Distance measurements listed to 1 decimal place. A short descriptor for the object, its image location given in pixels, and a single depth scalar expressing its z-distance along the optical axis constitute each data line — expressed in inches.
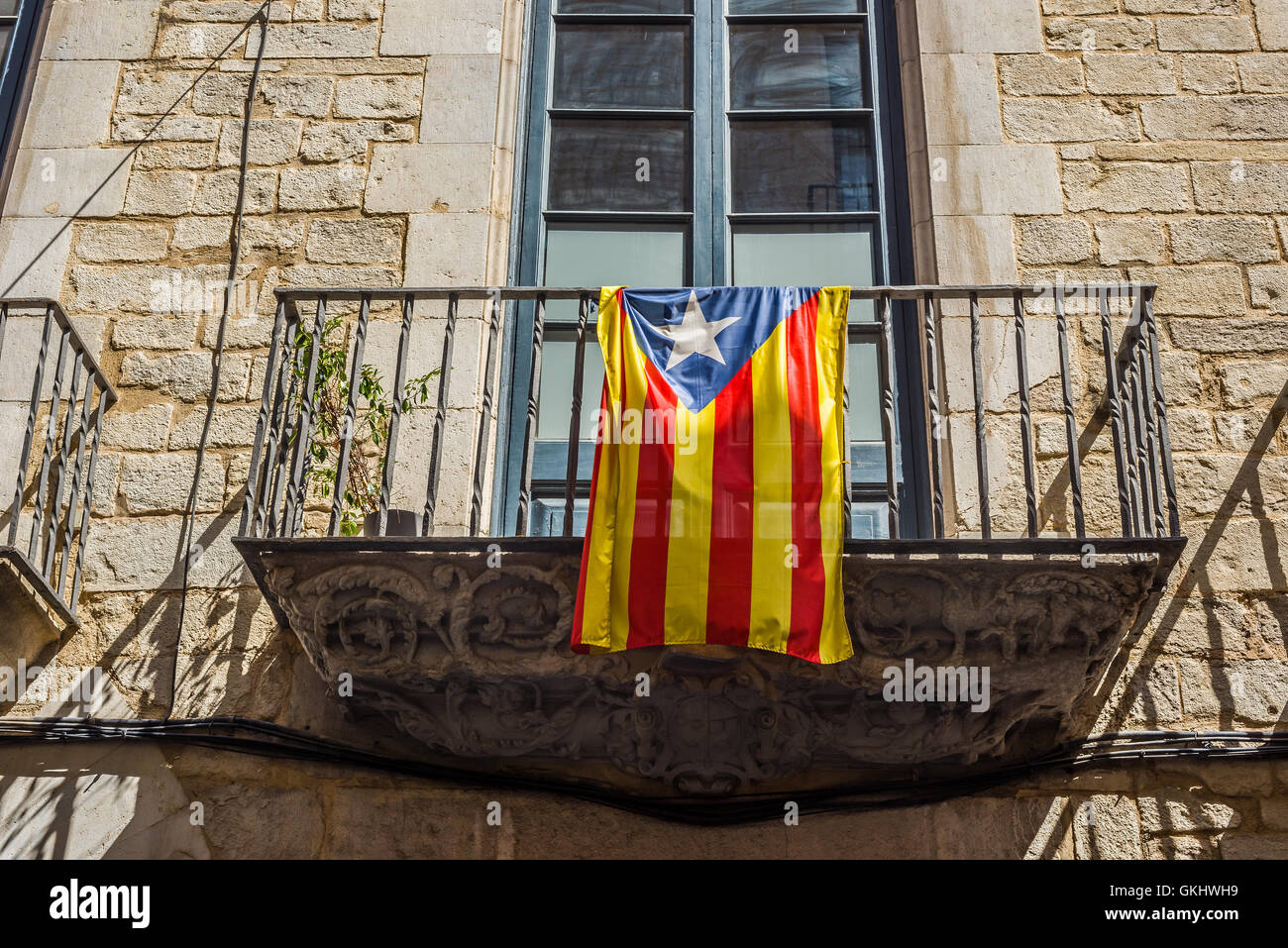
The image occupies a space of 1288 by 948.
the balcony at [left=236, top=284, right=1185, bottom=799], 170.4
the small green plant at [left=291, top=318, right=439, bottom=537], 193.3
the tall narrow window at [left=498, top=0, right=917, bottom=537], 222.2
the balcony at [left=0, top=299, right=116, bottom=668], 185.5
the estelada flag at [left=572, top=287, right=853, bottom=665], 166.1
